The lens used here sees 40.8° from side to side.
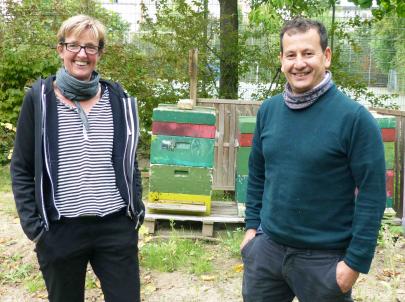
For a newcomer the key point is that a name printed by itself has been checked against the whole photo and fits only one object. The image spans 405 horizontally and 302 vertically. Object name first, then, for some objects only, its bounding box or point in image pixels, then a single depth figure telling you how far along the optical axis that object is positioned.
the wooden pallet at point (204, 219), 5.66
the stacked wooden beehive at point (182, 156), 5.52
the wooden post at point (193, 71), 7.04
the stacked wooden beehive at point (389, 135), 5.62
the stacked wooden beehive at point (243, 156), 5.79
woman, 2.62
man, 2.20
